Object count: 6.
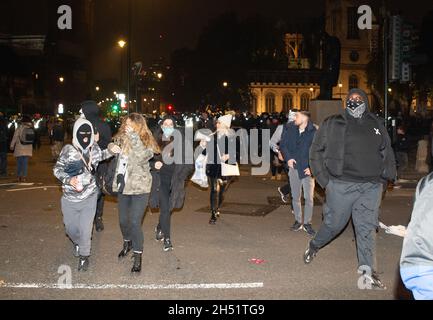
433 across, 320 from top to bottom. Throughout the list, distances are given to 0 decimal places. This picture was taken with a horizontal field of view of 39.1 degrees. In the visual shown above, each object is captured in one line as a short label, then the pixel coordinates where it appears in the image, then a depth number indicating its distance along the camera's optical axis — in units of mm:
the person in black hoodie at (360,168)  6504
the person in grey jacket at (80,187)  6992
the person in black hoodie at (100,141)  8617
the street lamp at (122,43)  23539
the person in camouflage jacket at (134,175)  7117
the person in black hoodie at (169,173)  8102
